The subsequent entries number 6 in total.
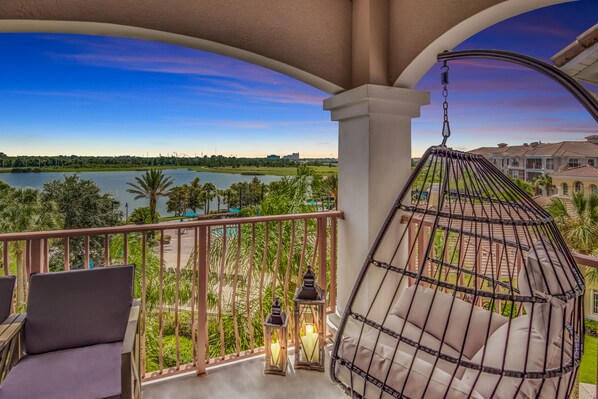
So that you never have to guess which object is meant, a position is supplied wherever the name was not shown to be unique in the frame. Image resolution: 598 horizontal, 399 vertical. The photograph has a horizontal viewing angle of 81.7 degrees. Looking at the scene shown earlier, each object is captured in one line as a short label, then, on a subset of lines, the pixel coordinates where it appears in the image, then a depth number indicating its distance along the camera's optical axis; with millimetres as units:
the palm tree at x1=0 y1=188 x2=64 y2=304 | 6539
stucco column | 2770
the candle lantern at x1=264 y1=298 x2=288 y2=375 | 2422
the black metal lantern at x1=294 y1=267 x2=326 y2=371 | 2512
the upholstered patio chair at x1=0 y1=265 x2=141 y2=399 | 1555
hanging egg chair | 1161
